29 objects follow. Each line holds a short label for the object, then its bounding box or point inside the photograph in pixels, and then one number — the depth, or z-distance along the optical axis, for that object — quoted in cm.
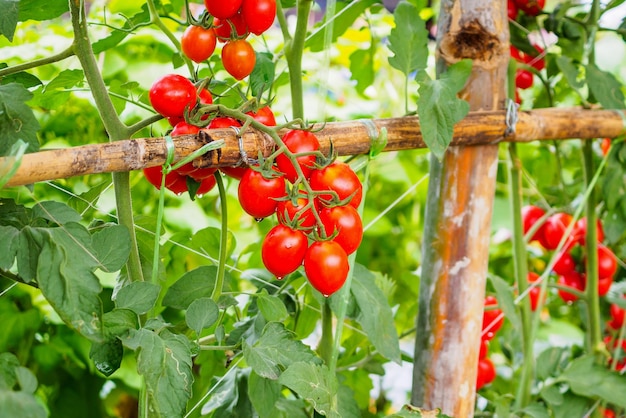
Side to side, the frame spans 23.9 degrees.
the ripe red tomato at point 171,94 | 93
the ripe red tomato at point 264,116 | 96
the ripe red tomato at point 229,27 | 99
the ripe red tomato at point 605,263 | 134
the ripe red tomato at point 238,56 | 99
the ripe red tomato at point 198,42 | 98
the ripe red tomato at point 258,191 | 92
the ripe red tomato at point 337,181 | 92
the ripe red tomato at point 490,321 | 129
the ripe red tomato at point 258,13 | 97
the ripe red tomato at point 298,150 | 94
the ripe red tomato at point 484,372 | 132
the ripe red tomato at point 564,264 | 135
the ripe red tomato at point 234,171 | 98
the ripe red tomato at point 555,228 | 134
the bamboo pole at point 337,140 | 90
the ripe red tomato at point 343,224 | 93
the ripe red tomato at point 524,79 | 133
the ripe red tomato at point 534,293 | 135
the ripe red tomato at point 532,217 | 139
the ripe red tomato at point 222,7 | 95
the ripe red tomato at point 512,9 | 129
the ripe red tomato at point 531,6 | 129
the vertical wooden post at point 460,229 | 111
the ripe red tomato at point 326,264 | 92
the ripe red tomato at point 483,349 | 130
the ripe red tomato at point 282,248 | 92
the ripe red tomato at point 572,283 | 135
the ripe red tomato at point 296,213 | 92
